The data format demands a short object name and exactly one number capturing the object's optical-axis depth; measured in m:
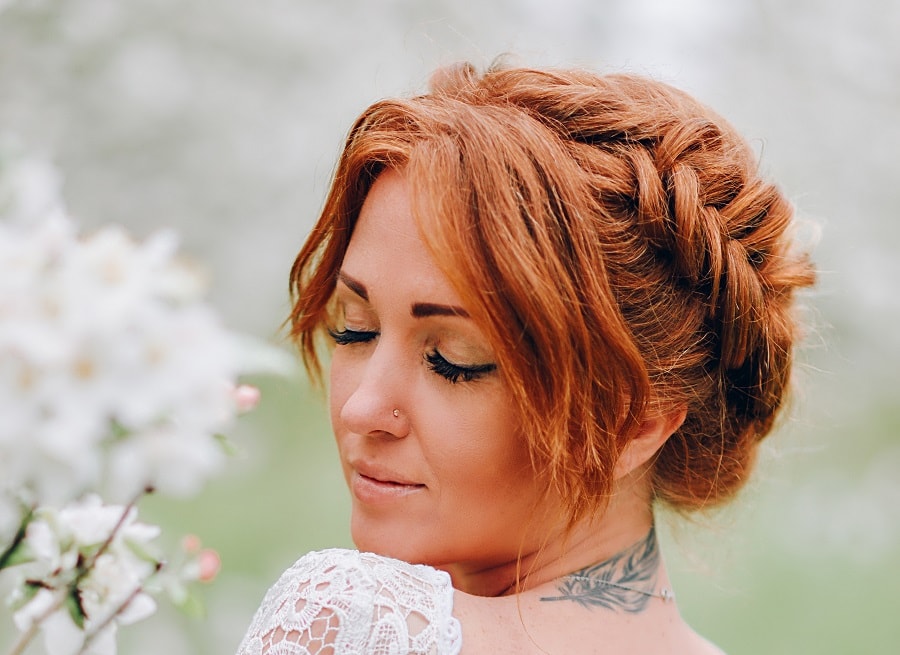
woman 1.16
